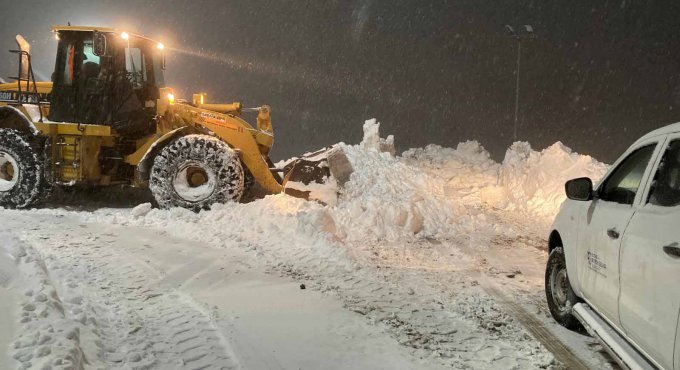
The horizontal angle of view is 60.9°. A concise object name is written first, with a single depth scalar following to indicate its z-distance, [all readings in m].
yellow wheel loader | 9.71
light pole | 19.38
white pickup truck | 2.98
